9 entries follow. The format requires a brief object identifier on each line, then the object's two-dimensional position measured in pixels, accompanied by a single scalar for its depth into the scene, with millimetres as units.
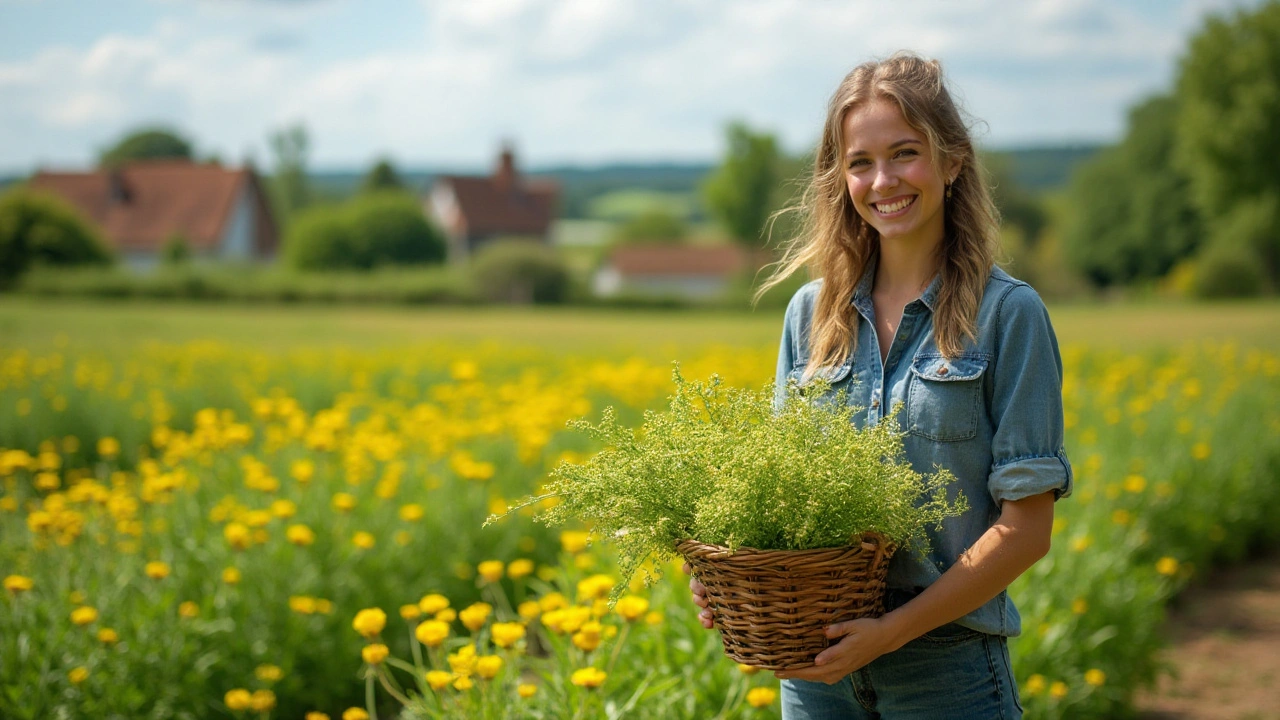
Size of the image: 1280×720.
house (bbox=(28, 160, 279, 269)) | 50188
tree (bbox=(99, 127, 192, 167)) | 80188
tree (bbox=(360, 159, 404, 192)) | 70500
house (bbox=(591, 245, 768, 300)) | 67812
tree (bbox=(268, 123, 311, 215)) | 78000
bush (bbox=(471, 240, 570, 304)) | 36688
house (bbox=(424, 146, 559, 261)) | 73312
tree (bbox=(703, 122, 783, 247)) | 67812
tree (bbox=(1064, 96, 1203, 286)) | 50406
